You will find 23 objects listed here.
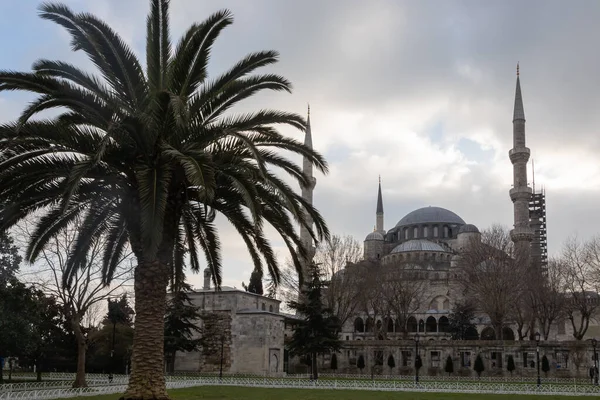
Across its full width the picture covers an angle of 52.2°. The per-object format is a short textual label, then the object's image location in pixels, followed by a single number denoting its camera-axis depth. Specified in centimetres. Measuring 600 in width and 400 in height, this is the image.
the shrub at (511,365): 4462
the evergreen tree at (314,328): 3866
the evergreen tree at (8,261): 2433
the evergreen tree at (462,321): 5819
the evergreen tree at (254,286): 5859
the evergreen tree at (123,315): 4555
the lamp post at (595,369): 3667
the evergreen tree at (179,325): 3991
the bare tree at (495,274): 4559
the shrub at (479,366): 4456
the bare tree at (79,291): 2630
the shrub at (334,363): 4988
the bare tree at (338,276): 5050
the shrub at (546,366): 4362
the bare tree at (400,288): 5509
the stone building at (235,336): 4472
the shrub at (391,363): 4875
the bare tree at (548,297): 4656
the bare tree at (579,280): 4447
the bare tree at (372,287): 5197
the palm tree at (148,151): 1276
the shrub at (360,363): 5009
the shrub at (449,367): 4606
